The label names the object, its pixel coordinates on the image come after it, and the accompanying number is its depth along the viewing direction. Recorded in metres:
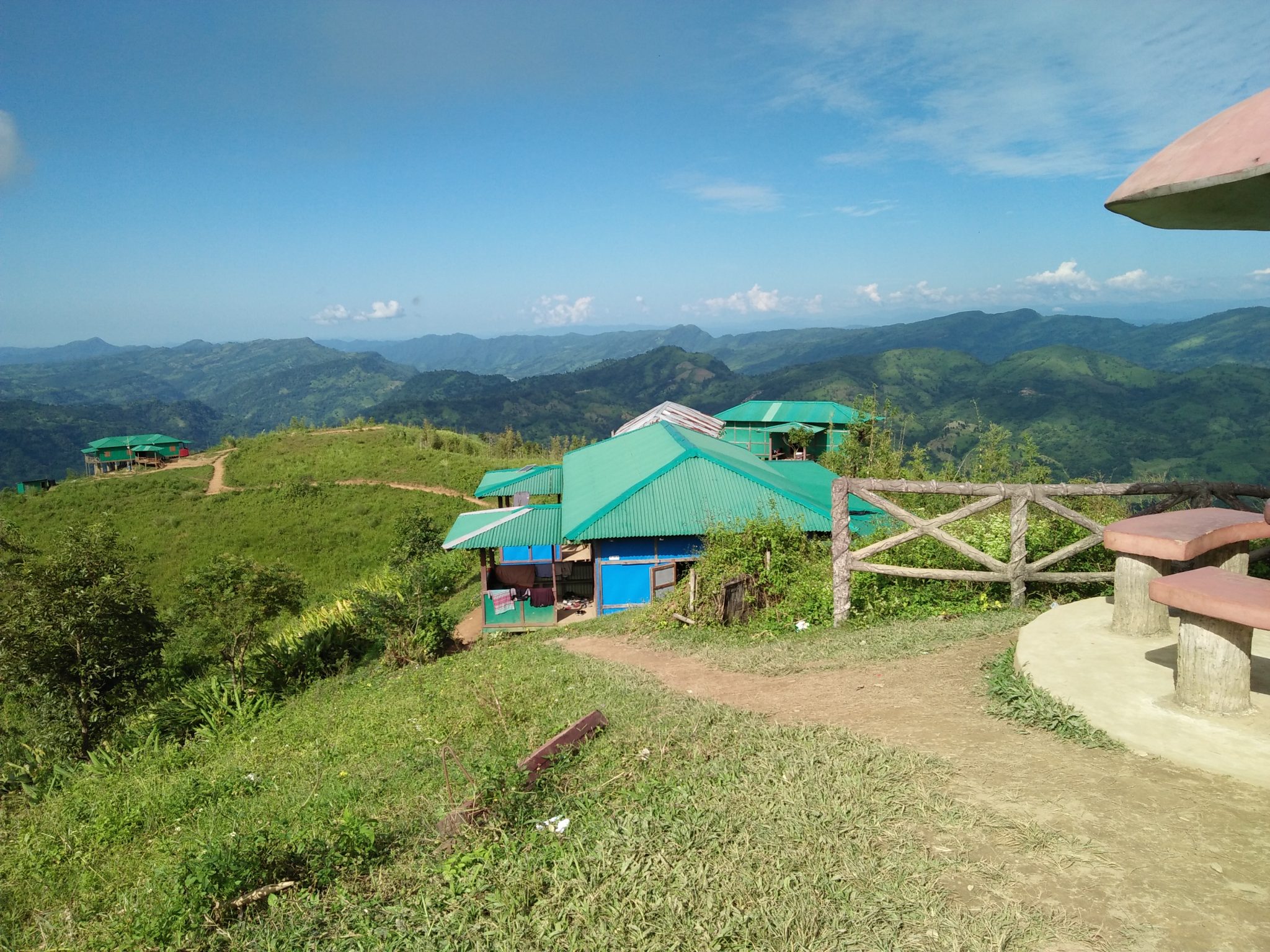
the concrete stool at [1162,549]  5.16
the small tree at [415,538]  24.98
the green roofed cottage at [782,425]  36.94
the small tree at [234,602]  12.69
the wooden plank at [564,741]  4.73
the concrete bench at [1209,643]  4.07
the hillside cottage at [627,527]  14.69
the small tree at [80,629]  11.05
